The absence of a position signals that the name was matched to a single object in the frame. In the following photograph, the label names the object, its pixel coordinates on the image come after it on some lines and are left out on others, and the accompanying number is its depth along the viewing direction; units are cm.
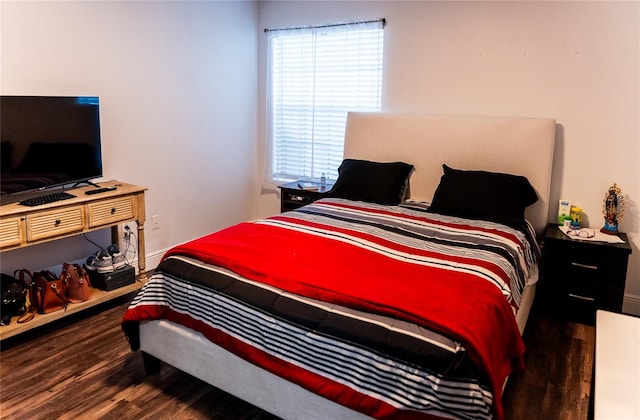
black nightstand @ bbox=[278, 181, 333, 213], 422
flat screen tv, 269
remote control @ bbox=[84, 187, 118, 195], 304
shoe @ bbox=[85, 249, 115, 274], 319
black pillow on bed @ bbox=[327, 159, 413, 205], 367
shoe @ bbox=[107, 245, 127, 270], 324
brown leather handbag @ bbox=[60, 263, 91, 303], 297
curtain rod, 402
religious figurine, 327
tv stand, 259
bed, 172
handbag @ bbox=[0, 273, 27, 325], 271
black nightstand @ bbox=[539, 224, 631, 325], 308
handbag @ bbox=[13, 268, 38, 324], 277
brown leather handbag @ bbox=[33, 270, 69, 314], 283
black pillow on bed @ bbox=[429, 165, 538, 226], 321
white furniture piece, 164
